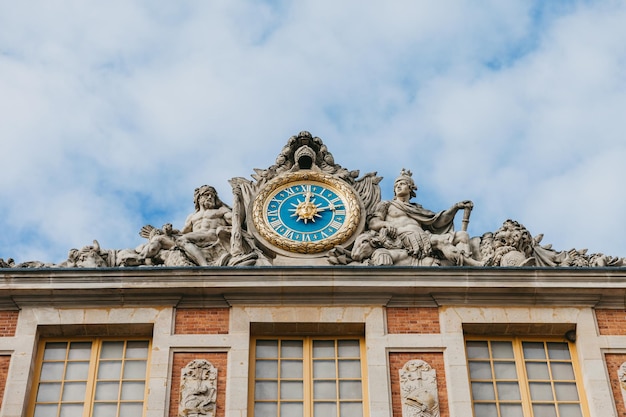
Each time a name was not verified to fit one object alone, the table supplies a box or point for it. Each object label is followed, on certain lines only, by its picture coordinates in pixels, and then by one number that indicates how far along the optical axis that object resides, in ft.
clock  66.49
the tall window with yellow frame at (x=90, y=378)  59.41
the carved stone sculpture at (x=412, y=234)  65.30
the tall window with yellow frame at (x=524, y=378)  59.57
